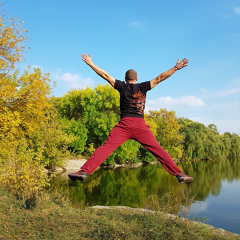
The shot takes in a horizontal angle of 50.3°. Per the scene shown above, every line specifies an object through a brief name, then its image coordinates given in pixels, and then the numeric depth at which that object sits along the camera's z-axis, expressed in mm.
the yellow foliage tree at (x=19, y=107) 11654
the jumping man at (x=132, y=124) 4242
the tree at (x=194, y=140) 51094
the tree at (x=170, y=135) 48906
